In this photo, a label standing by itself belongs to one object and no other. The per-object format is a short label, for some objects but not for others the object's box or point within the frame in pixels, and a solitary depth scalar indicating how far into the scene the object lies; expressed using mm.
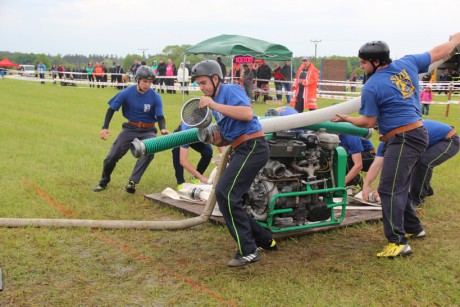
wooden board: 5493
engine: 4961
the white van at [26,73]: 41931
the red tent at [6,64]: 64062
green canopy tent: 21359
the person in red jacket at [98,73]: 33000
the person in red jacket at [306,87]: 17297
